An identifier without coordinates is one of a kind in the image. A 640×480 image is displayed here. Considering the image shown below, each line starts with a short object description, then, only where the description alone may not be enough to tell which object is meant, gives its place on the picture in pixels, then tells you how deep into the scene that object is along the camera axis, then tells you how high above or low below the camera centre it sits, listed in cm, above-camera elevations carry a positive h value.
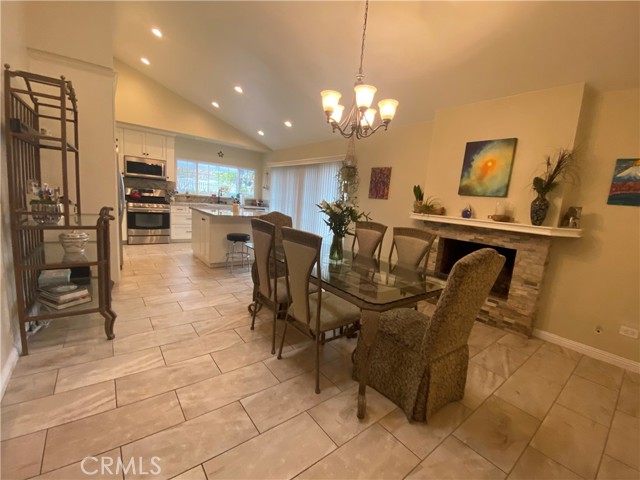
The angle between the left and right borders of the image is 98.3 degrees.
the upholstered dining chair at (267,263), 221 -55
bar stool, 446 -93
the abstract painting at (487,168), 307 +58
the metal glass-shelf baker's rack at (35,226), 191 -33
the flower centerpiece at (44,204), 213 -18
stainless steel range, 585 -57
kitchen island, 450 -56
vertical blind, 588 +27
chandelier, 209 +79
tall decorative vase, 274 +13
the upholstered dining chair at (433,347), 153 -85
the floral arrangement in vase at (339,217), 245 -10
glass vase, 268 -44
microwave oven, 579 +46
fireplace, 346 -55
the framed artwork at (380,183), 453 +43
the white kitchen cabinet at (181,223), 635 -71
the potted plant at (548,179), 268 +43
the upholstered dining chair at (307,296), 181 -67
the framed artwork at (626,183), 246 +42
